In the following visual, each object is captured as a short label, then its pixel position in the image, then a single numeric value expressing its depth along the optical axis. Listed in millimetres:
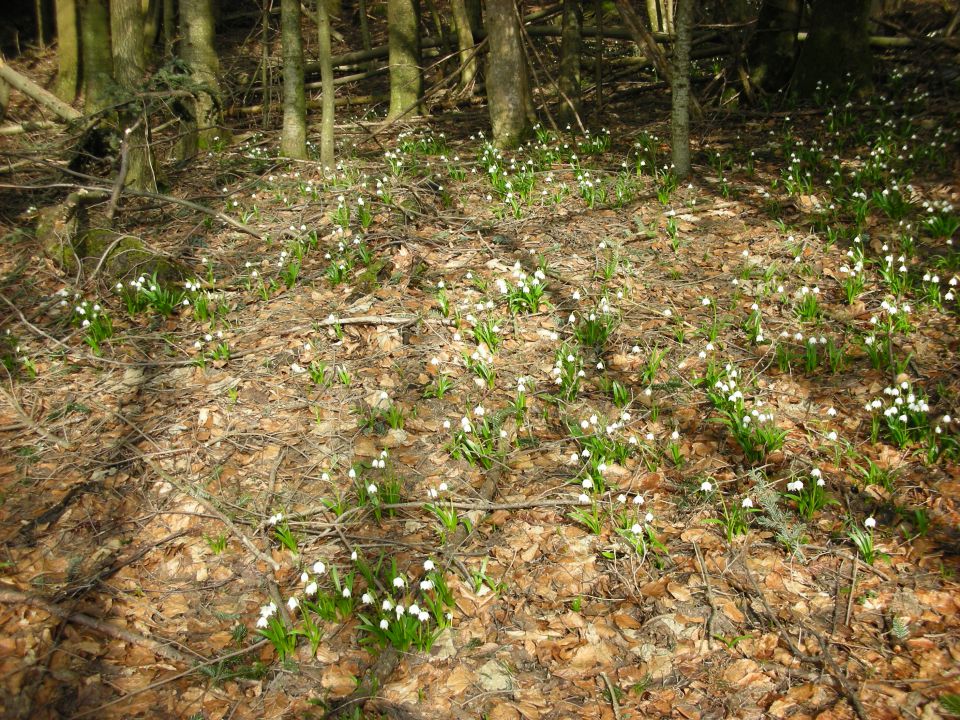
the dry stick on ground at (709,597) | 3268
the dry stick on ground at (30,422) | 4832
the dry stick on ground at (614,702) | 2986
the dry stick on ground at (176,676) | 3191
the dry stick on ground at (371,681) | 3116
